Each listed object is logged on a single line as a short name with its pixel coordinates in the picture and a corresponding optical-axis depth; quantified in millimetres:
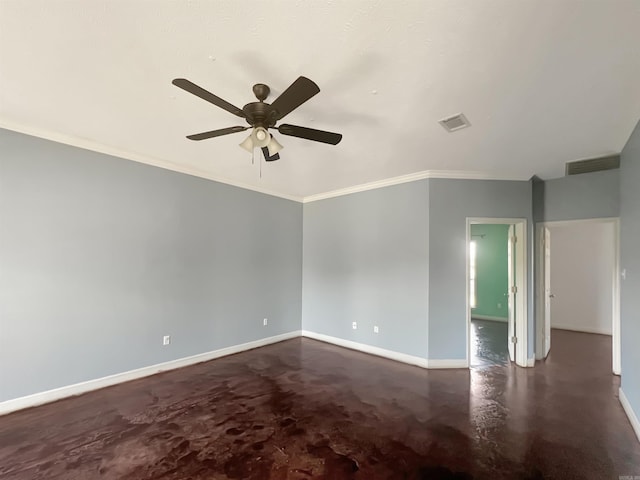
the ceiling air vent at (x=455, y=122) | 2510
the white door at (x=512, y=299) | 4176
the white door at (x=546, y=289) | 4355
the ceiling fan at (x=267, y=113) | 1646
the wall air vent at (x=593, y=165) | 3389
